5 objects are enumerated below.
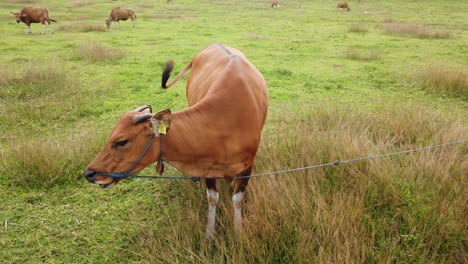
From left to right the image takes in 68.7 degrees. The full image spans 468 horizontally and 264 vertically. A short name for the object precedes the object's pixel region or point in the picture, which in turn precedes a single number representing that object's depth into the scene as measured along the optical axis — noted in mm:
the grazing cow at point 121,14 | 22625
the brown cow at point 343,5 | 35562
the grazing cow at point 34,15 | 18594
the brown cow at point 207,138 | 2691
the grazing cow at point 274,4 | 38400
